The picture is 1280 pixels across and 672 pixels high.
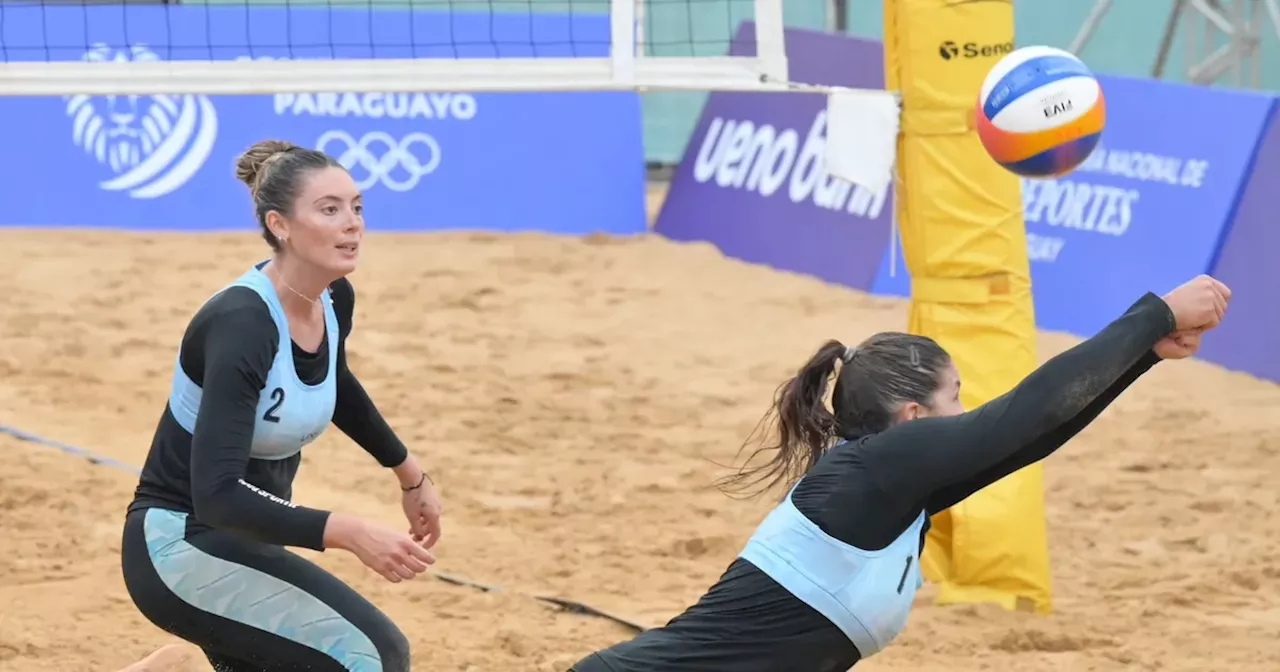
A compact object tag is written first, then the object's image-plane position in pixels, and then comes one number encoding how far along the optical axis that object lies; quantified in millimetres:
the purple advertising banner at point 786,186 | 19922
